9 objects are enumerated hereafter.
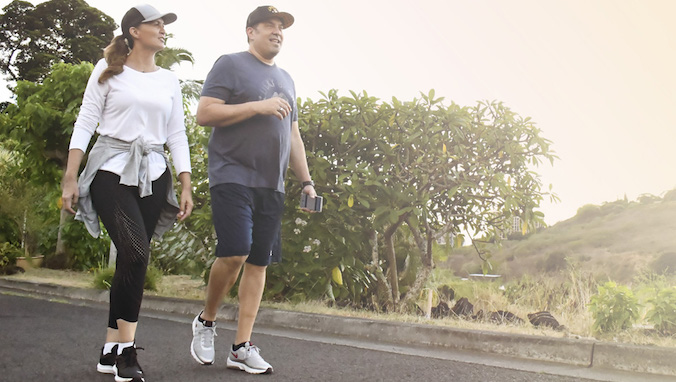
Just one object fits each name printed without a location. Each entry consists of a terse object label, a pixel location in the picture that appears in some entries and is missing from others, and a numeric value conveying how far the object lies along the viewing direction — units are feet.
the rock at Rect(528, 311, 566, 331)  21.72
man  12.84
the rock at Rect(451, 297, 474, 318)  24.57
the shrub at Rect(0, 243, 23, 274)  41.86
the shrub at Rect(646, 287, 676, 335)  17.47
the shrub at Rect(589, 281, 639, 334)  17.78
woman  11.98
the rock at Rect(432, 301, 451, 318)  24.68
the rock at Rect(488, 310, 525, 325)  21.85
